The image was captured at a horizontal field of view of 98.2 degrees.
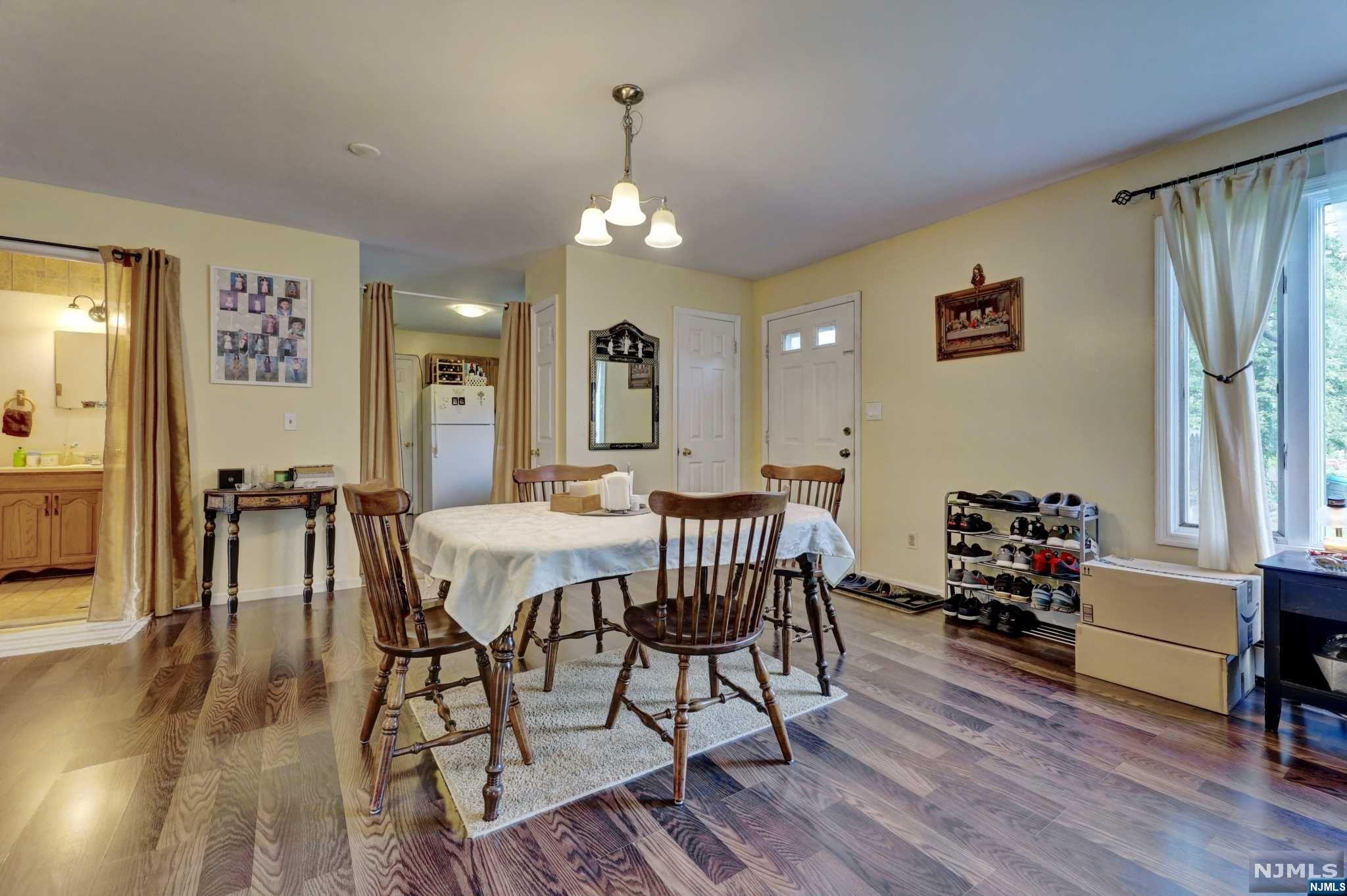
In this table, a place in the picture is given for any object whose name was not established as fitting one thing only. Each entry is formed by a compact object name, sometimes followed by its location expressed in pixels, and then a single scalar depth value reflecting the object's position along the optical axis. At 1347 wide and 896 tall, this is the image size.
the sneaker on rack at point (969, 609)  3.28
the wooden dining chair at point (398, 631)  1.62
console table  3.44
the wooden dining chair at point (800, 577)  2.40
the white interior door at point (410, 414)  7.10
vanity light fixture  4.53
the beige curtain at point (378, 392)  4.20
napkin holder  2.25
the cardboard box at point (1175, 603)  2.22
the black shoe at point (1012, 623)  3.09
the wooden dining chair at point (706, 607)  1.64
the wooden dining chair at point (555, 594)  2.41
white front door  4.38
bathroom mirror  4.47
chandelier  2.16
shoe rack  2.98
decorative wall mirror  4.36
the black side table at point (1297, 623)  1.98
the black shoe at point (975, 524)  3.35
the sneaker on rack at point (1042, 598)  2.98
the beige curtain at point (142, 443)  3.25
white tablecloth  1.62
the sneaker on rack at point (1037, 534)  3.04
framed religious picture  3.38
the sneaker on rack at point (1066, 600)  2.92
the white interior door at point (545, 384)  4.38
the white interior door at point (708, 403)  4.81
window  2.36
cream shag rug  1.74
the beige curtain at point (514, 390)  4.67
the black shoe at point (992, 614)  3.16
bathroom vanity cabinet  4.03
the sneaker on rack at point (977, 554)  3.29
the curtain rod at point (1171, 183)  2.37
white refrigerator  6.59
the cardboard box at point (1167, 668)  2.21
